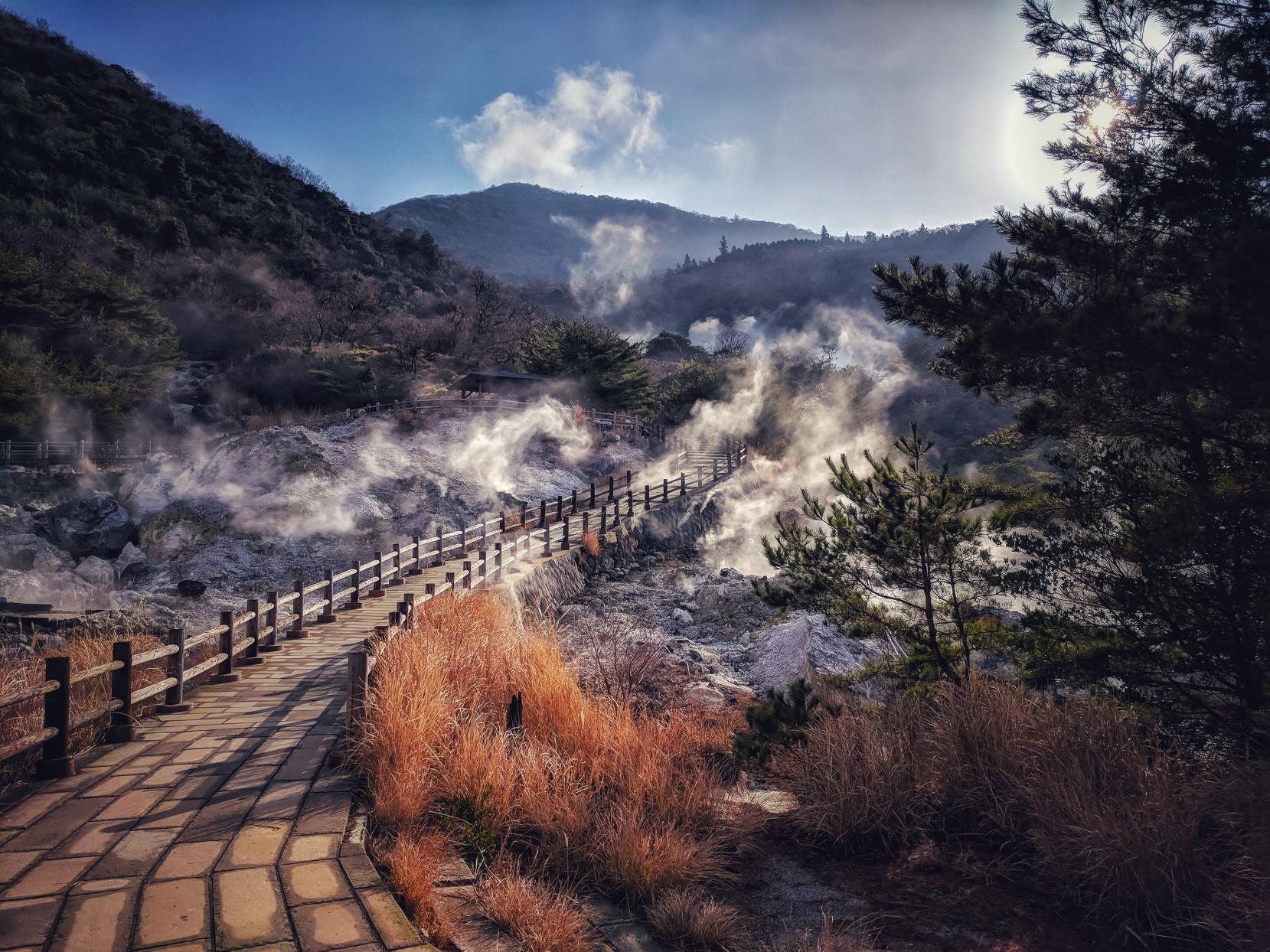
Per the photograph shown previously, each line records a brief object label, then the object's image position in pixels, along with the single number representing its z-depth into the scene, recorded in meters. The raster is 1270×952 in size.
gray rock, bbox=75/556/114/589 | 18.11
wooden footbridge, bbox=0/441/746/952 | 3.13
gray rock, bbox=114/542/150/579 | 18.84
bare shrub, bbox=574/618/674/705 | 8.05
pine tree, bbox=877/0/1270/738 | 4.56
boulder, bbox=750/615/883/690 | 11.76
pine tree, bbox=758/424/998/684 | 7.16
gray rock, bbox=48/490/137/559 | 19.70
